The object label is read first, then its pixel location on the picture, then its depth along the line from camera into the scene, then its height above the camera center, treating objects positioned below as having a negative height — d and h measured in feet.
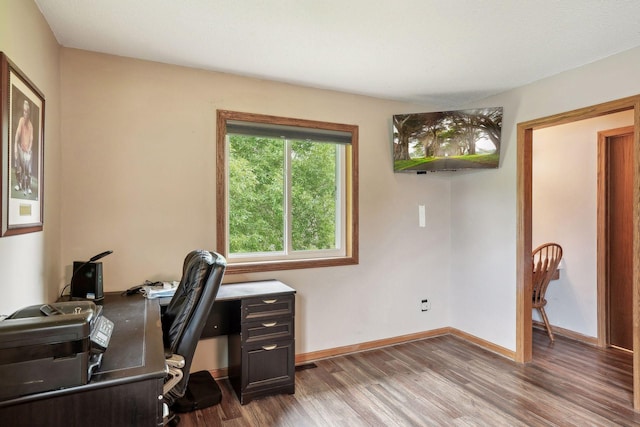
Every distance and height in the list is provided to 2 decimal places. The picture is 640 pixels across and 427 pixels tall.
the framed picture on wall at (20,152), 4.87 +1.00
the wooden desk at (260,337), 8.33 -2.91
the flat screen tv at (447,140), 11.02 +2.44
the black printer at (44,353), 3.58 -1.41
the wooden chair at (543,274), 11.80 -1.91
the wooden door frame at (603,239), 11.64 -0.72
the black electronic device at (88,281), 7.63 -1.39
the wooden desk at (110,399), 3.71 -1.98
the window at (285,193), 9.95 +0.73
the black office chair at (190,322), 5.72 -1.72
